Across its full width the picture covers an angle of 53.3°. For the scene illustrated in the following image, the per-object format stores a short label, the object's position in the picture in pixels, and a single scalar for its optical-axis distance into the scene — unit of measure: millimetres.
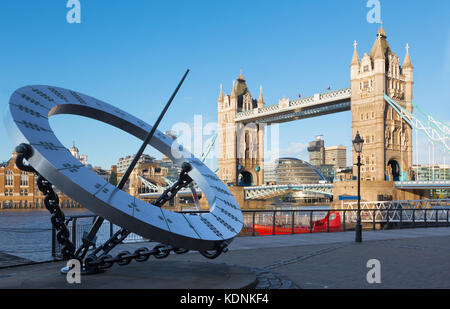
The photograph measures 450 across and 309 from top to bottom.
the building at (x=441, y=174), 106925
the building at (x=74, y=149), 113969
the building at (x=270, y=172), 118200
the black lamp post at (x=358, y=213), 11754
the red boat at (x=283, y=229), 22505
